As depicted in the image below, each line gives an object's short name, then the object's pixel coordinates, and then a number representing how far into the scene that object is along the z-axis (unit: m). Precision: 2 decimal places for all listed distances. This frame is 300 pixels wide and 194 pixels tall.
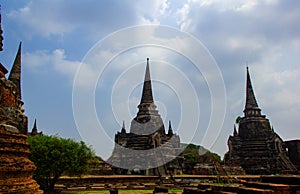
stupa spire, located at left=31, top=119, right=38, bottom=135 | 54.97
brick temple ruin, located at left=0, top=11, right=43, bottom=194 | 10.26
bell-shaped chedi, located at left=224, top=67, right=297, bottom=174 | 50.25
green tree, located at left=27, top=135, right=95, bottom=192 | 20.36
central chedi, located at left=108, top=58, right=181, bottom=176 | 43.59
